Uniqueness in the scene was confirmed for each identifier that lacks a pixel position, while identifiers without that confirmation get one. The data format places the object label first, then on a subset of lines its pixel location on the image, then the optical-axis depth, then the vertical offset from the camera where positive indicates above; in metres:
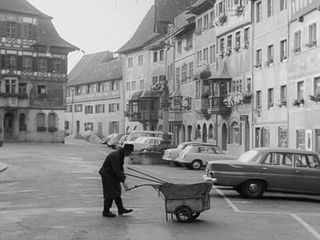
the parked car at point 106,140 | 67.72 -0.65
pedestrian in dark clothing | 13.29 -0.89
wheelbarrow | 12.75 -1.29
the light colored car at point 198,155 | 33.66 -1.09
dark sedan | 18.19 -1.13
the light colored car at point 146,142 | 44.09 -0.55
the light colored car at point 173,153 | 35.28 -1.05
